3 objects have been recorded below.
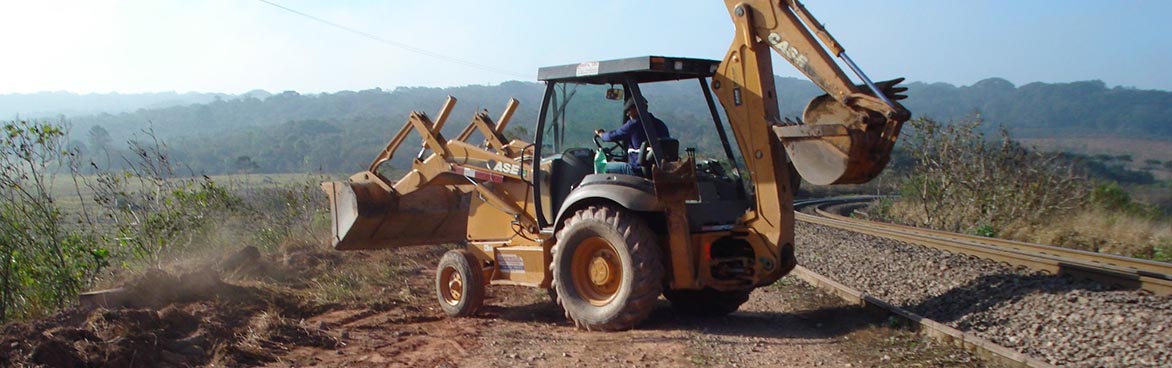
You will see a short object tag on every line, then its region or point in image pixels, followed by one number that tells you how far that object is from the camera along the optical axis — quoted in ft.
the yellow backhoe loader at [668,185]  22.53
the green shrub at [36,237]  31.19
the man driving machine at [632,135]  25.88
